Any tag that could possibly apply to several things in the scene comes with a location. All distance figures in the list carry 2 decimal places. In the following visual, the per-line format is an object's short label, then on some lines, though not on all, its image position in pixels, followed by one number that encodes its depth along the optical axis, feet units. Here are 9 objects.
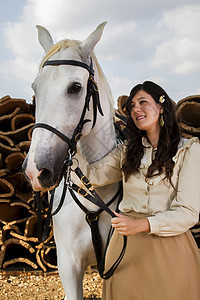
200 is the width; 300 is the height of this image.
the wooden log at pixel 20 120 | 9.37
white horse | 3.49
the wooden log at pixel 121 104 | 8.76
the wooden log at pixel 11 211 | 9.30
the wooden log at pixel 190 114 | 8.10
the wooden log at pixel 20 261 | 9.36
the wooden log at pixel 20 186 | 9.41
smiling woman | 3.53
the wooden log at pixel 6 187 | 9.19
